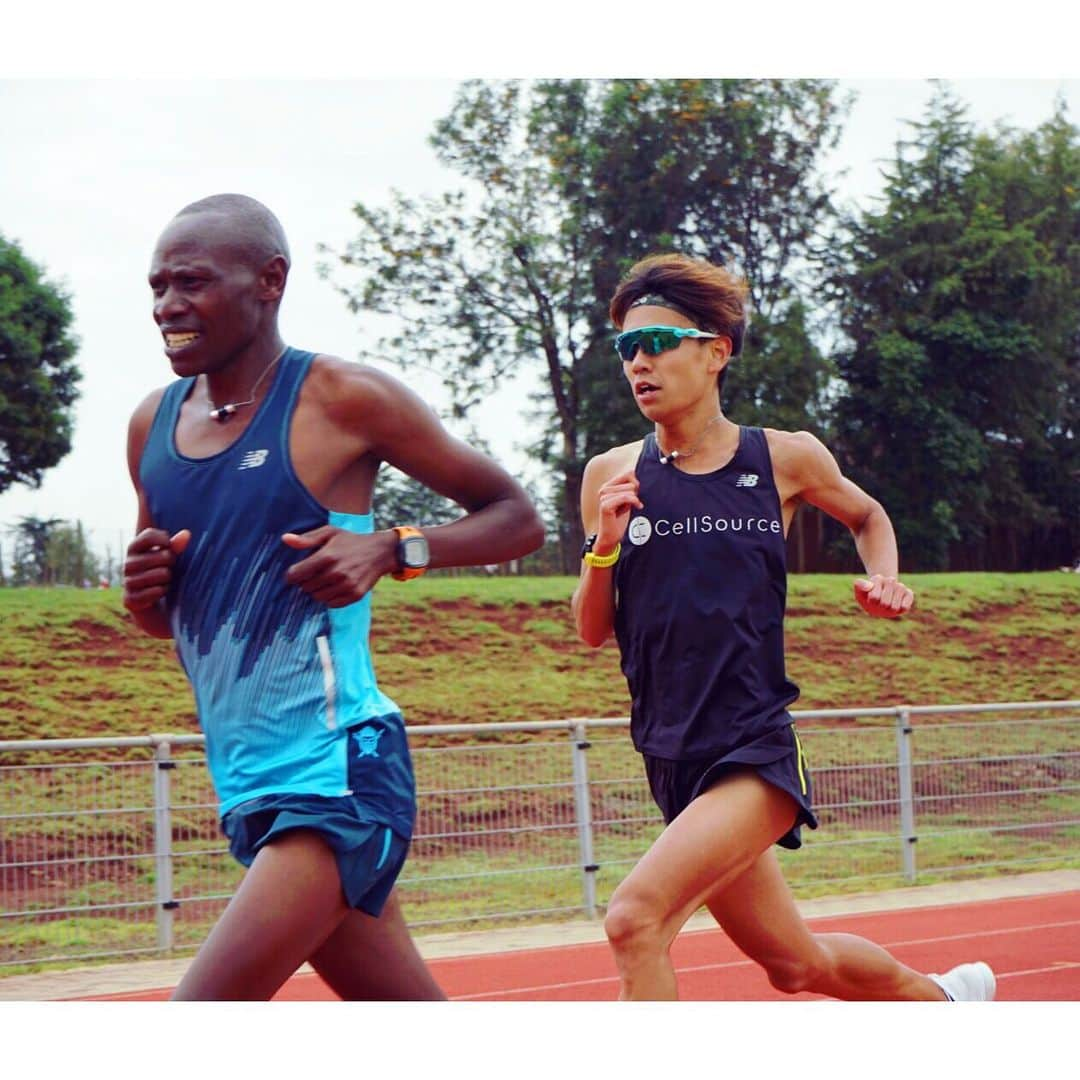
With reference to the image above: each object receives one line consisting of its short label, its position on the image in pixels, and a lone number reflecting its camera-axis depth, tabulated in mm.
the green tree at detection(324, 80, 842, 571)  25812
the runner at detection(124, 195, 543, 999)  3305
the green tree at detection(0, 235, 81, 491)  21969
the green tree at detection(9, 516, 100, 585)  21688
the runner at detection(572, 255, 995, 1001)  4223
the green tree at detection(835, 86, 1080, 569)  31266
